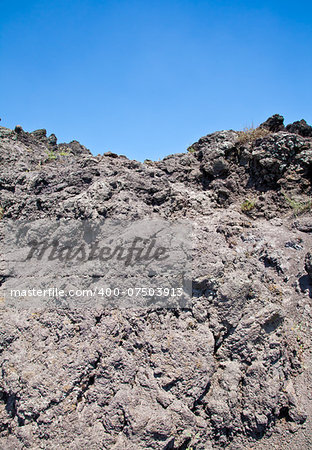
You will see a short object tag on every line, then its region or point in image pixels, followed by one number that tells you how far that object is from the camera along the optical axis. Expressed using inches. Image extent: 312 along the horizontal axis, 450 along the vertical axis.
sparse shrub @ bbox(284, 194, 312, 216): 187.6
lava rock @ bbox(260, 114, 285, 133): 223.4
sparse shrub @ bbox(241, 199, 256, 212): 195.5
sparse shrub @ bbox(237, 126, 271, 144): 210.1
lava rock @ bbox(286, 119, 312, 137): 213.6
